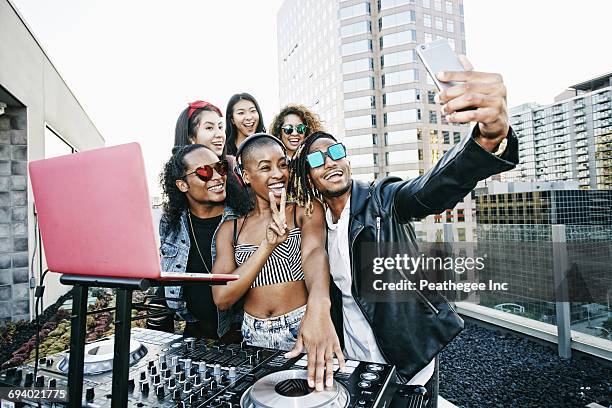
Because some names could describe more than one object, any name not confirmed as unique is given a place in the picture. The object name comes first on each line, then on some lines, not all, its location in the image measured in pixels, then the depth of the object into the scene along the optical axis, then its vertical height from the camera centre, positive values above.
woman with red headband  2.49 +0.61
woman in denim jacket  2.12 -0.02
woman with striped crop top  1.73 -0.21
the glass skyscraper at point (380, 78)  30.66 +11.44
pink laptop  0.76 +0.01
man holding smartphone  1.85 -0.14
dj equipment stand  0.80 -0.26
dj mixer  0.91 -0.46
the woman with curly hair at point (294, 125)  2.67 +0.65
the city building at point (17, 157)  5.10 +0.93
